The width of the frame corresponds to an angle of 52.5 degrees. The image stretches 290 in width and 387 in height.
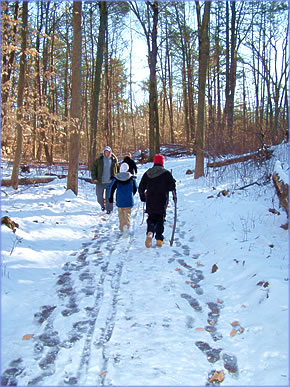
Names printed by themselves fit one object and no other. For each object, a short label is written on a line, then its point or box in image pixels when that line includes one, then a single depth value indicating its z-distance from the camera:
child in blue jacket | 7.37
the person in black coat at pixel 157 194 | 6.52
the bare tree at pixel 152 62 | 19.04
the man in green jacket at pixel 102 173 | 9.70
